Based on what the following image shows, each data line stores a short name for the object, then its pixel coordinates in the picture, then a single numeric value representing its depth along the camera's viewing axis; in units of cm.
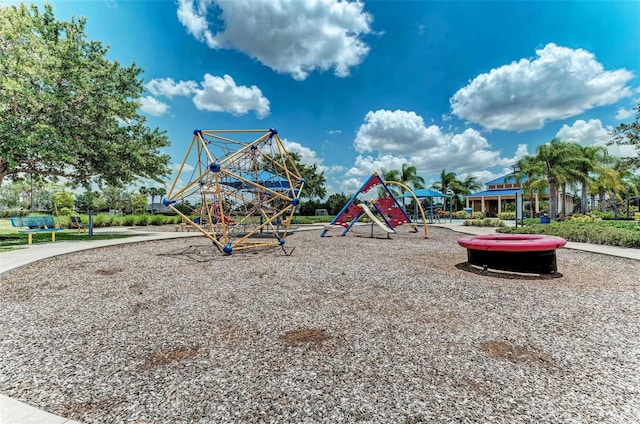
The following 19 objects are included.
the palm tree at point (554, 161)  2366
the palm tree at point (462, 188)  4403
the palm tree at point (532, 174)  2579
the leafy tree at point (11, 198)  5882
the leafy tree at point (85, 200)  5079
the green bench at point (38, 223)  1169
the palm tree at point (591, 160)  2595
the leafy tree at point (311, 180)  3359
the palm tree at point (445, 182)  4362
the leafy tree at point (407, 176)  3938
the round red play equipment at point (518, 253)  605
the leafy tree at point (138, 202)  4950
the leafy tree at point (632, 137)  1177
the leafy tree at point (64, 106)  1103
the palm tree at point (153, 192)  6588
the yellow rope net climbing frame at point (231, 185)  912
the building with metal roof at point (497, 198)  3488
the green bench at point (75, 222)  1636
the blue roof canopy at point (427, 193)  2570
